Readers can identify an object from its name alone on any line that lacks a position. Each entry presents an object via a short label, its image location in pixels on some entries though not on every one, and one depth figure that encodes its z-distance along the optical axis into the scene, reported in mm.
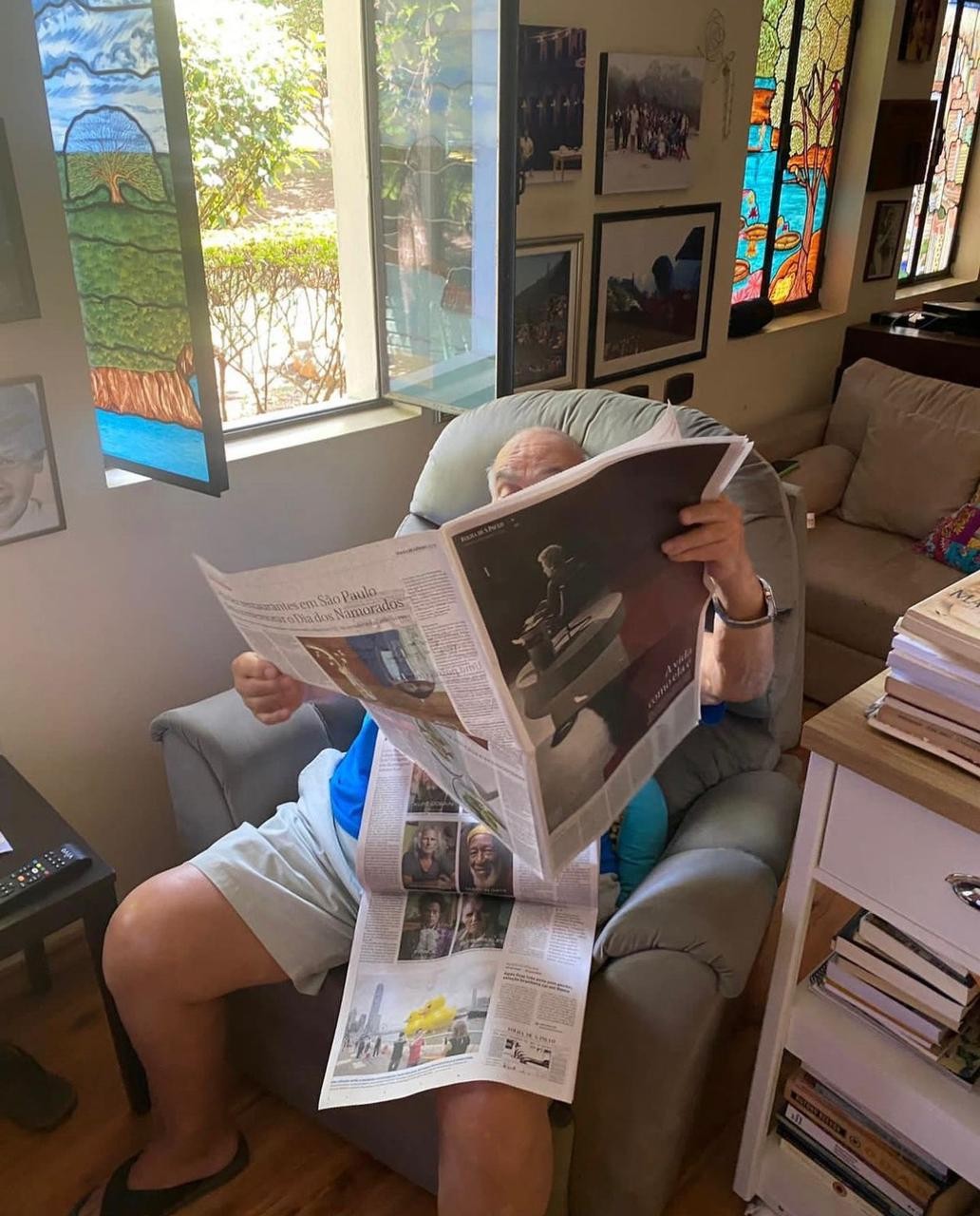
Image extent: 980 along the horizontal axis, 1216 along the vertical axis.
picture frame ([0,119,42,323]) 1342
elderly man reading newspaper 1082
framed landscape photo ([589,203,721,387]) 2494
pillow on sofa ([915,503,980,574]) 2562
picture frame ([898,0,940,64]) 3211
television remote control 1244
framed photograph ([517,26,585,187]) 2104
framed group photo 2309
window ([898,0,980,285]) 3807
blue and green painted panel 1200
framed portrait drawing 1444
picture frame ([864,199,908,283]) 3527
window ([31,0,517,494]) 1289
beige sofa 2506
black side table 1240
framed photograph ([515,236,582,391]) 2277
